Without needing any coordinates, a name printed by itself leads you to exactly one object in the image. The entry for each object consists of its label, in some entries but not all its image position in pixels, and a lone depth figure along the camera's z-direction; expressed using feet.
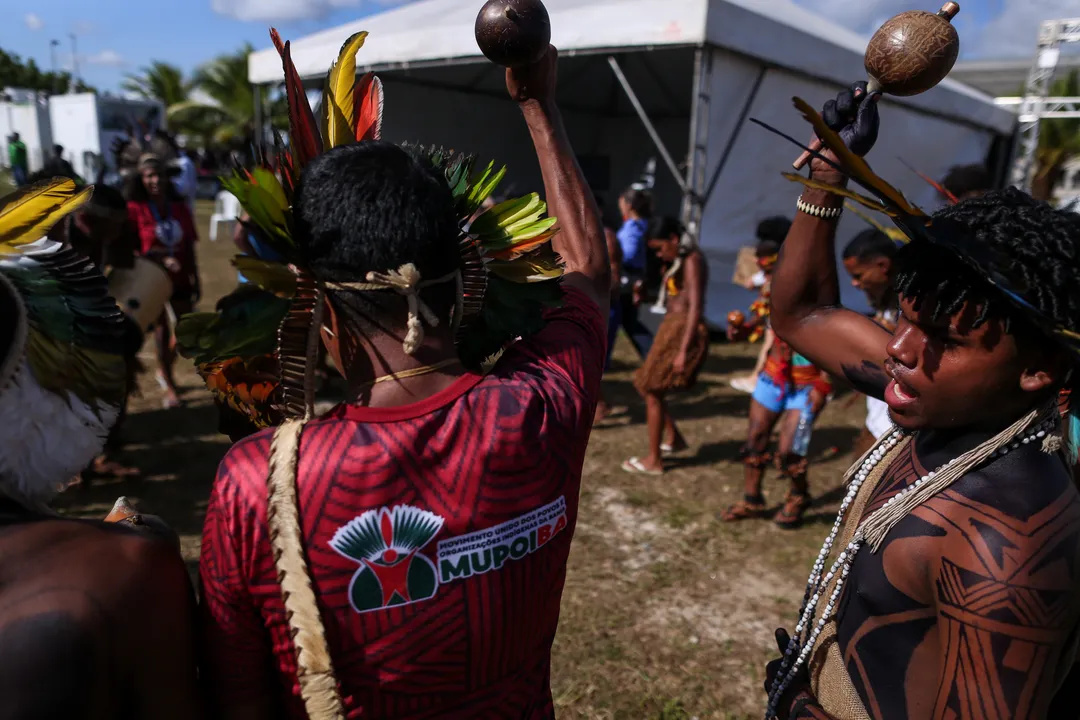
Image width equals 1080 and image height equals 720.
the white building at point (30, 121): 78.38
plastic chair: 55.01
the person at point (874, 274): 12.68
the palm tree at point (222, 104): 97.60
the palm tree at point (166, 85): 106.73
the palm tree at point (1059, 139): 75.10
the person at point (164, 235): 20.62
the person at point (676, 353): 17.01
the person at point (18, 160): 48.44
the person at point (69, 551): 3.01
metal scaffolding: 47.01
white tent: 24.99
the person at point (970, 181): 15.62
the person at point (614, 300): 19.22
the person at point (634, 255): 22.67
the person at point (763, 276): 17.57
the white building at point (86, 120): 75.66
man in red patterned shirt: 3.74
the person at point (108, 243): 15.76
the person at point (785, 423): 14.56
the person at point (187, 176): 33.79
